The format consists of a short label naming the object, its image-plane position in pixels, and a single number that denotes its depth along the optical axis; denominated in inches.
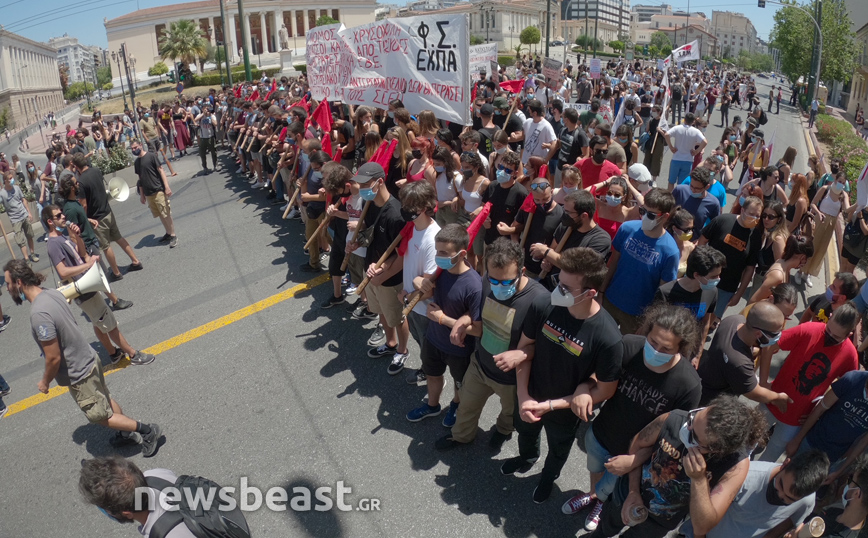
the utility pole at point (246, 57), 792.4
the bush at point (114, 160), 572.1
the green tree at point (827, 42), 1397.6
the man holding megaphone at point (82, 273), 216.4
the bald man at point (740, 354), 126.6
